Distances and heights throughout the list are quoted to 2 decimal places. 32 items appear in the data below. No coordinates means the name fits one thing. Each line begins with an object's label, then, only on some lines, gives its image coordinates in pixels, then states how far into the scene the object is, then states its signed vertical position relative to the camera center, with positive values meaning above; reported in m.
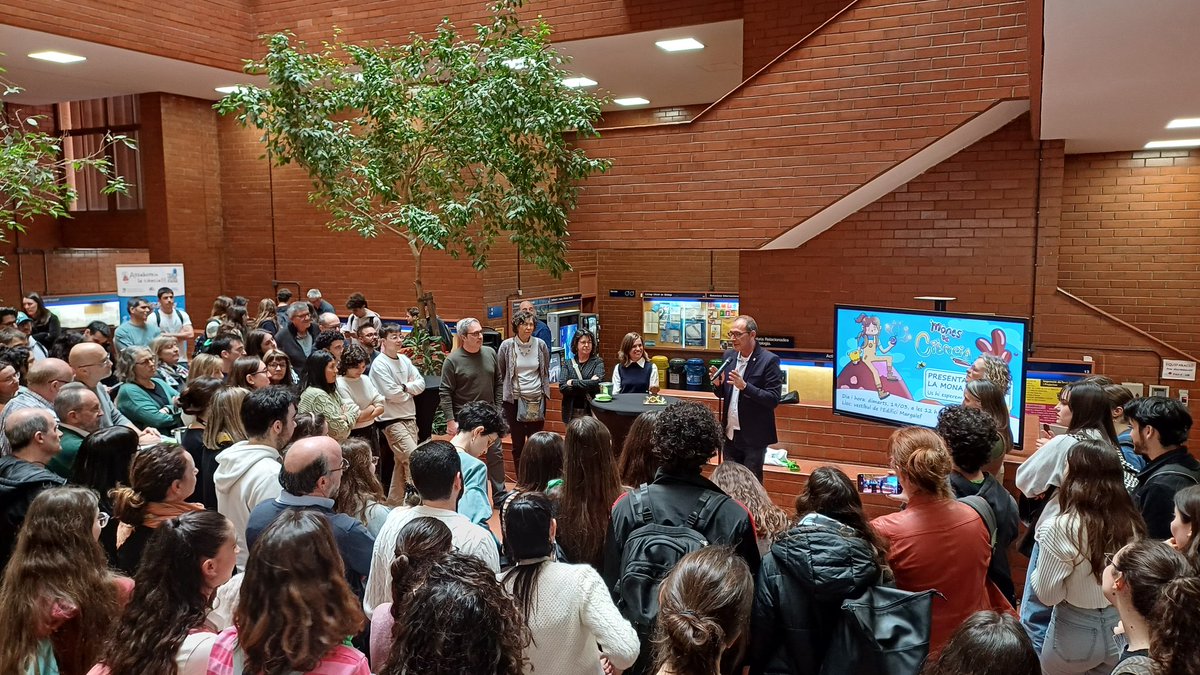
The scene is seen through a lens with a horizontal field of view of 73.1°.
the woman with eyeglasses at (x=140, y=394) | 5.43 -0.88
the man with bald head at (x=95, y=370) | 5.07 -0.67
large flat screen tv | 5.57 -0.73
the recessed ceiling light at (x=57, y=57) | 10.36 +2.69
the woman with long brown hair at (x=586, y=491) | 3.33 -0.97
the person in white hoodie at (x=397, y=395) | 6.68 -1.10
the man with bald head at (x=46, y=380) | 4.84 -0.69
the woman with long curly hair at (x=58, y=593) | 2.28 -0.97
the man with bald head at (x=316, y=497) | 3.08 -0.89
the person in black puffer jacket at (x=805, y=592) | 2.40 -0.99
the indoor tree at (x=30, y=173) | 6.48 +0.75
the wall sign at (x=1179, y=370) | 8.23 -1.13
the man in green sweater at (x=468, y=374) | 7.16 -0.98
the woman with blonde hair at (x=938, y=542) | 2.88 -1.00
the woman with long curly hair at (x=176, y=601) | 2.07 -0.91
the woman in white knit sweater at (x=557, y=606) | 2.35 -1.00
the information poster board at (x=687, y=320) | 13.84 -1.01
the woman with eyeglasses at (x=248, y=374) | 5.23 -0.71
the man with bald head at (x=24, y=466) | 3.37 -0.87
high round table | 6.85 -1.29
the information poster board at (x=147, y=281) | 11.56 -0.25
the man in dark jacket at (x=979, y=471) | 3.37 -0.89
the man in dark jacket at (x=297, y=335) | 7.89 -0.71
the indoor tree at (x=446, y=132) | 8.08 +1.33
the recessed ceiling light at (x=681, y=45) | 10.13 +2.74
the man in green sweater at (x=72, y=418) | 4.08 -0.79
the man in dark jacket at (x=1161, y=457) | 3.49 -0.89
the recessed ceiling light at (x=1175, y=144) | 8.85 +1.28
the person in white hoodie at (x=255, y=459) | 3.61 -0.90
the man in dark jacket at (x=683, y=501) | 2.74 -0.82
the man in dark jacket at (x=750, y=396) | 6.09 -1.01
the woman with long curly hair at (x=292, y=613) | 1.95 -0.86
